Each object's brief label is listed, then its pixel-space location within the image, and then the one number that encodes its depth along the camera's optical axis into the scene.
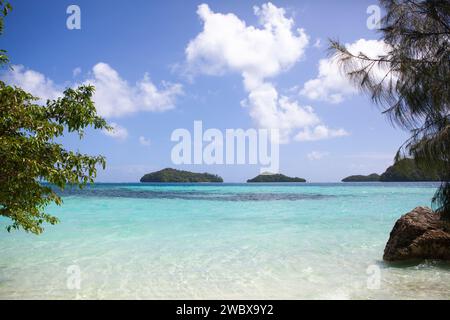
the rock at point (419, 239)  7.09
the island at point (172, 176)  143.11
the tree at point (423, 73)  5.71
